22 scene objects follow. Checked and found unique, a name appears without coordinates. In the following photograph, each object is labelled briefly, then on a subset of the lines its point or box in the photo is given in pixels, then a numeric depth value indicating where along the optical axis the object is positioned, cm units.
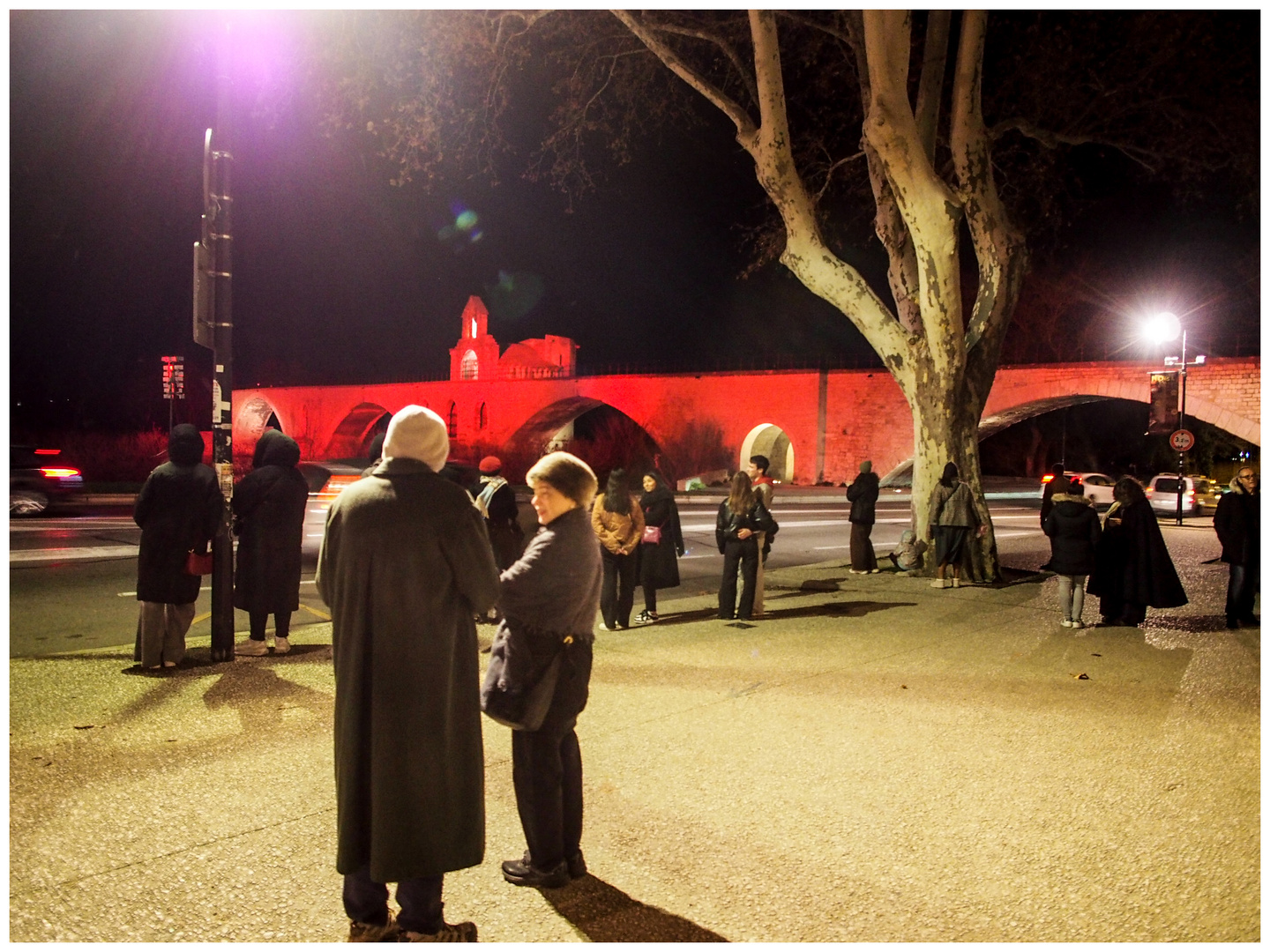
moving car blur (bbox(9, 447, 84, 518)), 1975
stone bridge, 3716
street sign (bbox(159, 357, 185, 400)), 3128
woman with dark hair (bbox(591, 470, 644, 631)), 781
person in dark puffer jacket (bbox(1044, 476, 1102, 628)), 820
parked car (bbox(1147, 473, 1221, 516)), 2619
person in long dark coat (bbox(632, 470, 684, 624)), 845
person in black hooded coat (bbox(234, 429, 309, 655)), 665
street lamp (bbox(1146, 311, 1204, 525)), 3533
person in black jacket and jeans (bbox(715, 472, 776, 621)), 860
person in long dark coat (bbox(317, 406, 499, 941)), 283
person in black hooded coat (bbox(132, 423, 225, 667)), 622
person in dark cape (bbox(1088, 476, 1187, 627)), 820
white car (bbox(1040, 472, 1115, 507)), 2947
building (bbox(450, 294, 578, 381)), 8231
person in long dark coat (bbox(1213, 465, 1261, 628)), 820
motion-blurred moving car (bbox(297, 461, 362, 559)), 1374
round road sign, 2184
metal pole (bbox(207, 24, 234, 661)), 657
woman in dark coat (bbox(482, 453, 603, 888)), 322
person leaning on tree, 1061
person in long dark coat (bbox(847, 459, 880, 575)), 1203
